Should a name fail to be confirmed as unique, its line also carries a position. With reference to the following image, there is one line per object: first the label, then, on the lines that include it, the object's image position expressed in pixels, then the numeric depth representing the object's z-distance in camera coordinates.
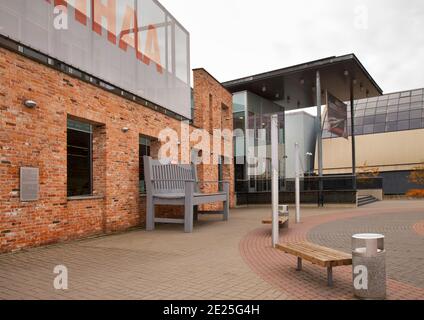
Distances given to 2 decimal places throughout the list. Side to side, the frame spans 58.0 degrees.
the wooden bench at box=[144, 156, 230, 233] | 9.41
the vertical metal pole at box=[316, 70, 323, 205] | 19.12
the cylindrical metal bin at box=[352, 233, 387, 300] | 3.85
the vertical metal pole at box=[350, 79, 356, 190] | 21.49
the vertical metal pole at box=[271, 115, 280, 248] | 6.80
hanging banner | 19.25
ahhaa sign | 7.46
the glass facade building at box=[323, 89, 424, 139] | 36.91
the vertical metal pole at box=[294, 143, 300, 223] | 10.47
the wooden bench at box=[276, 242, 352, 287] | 4.22
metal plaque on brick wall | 6.67
